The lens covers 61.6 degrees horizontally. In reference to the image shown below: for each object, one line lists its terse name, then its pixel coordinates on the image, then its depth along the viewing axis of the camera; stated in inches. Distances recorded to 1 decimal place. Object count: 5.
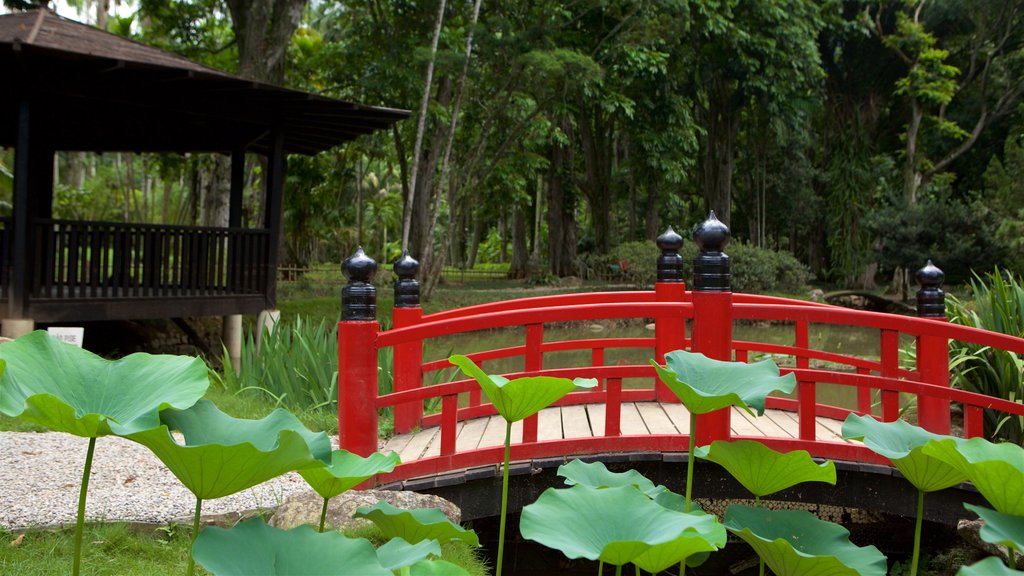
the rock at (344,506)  137.9
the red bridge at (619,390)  163.6
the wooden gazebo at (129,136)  328.8
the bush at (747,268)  816.9
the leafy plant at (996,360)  213.9
